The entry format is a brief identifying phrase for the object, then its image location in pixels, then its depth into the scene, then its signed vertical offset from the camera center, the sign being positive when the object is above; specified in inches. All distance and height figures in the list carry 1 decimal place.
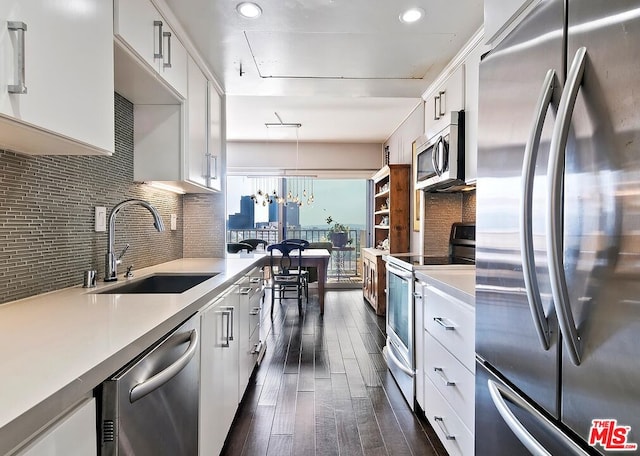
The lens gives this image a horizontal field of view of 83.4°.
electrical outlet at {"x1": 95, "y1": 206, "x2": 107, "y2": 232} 69.1 +1.6
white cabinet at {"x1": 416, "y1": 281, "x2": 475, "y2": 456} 57.3 -25.4
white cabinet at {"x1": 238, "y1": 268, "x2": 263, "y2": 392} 85.2 -25.5
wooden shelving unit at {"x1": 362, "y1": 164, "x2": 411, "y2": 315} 174.1 +3.5
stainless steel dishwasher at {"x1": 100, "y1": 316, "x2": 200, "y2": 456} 29.7 -17.5
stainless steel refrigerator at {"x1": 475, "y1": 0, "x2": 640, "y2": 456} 24.7 -0.3
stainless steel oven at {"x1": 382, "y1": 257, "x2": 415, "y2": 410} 87.2 -27.3
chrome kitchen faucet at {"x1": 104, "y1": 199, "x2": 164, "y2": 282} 68.2 -2.6
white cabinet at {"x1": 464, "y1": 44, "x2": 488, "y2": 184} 80.6 +27.1
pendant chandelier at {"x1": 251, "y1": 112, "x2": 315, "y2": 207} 241.0 +27.9
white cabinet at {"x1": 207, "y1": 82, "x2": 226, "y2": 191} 103.0 +26.5
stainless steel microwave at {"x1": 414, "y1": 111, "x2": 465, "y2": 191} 85.7 +18.5
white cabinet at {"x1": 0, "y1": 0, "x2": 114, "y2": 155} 34.1 +16.8
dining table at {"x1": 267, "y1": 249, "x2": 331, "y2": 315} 184.1 -18.5
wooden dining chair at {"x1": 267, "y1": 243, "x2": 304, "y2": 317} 181.9 -18.0
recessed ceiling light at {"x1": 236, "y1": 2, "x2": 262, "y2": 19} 71.8 +44.7
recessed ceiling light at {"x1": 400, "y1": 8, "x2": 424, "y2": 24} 73.8 +45.0
